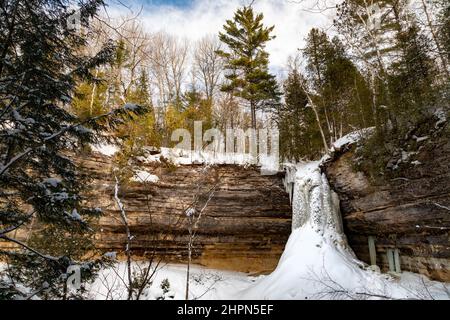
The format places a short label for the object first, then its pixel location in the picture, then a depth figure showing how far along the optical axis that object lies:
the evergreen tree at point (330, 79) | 17.08
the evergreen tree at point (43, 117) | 4.06
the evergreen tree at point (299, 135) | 17.16
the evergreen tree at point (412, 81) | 9.08
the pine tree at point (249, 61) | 20.16
